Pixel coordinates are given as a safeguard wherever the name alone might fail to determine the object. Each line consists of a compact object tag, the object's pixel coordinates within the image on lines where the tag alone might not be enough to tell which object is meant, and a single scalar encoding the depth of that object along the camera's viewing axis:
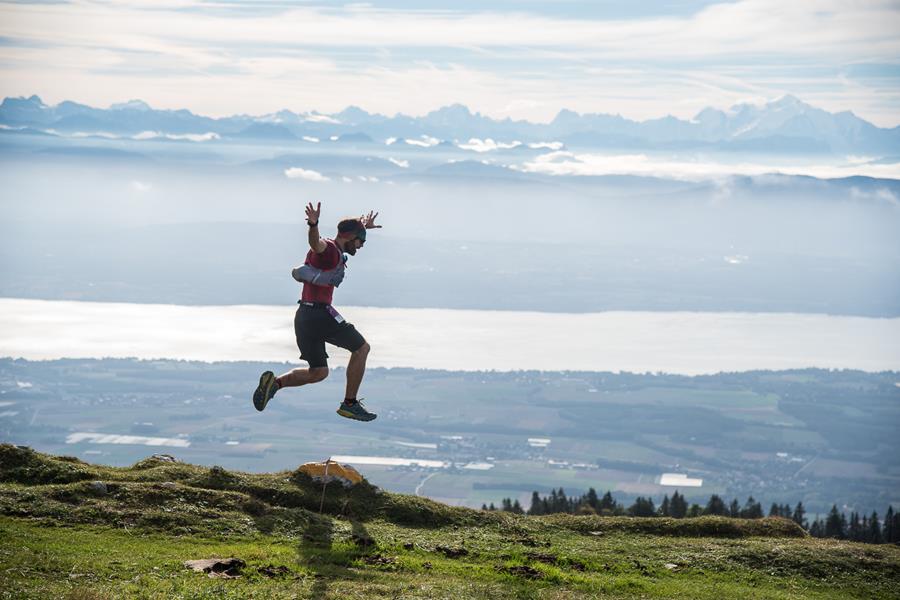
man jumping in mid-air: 16.89
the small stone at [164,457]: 20.93
